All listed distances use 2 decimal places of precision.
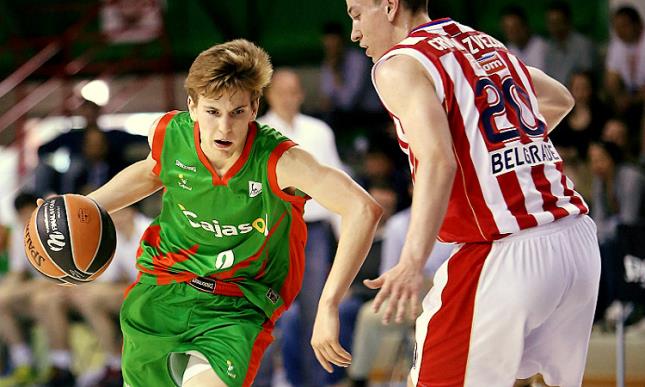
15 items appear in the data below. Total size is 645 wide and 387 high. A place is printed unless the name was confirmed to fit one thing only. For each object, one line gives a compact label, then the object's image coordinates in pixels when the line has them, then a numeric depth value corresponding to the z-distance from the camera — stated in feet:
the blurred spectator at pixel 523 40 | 54.65
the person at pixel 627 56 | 53.06
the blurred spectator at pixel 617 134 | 49.14
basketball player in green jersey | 24.30
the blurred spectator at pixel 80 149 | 54.13
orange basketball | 25.07
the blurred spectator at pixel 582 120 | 49.08
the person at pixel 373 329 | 45.85
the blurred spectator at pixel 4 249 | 56.75
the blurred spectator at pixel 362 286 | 47.57
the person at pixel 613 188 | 46.29
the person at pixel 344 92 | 57.62
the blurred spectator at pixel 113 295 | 50.14
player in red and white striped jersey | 19.75
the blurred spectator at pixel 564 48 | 54.65
